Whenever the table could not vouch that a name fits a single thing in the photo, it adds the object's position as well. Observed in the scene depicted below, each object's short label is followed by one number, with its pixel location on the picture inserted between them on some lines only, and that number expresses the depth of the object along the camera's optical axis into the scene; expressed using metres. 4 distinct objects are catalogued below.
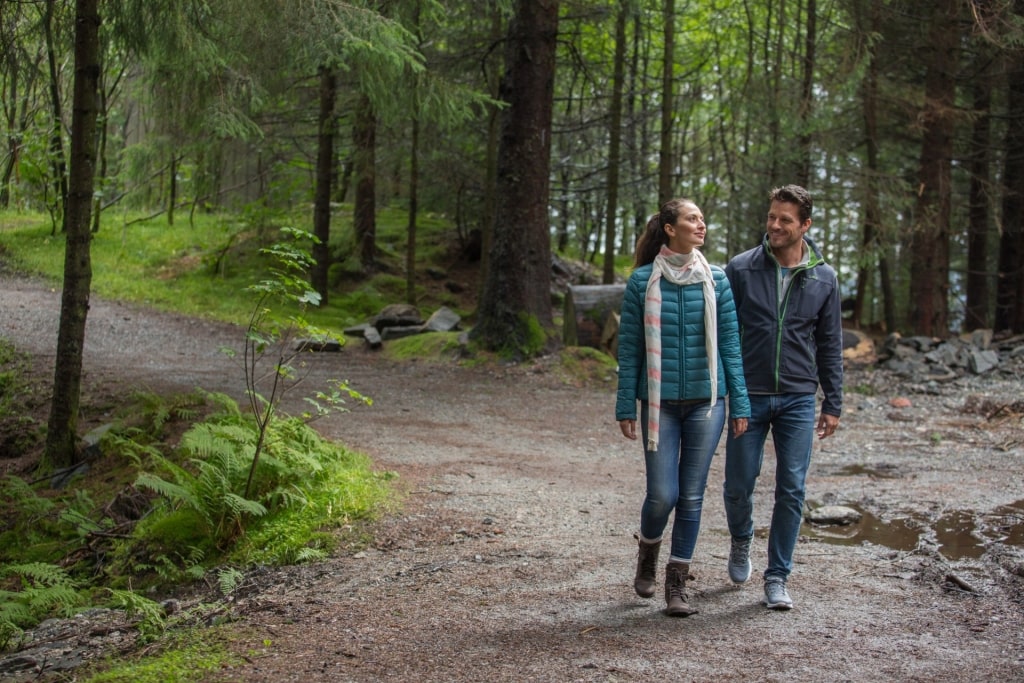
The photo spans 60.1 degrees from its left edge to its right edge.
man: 4.44
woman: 4.23
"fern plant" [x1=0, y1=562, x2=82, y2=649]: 4.97
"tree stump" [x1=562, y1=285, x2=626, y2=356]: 14.70
